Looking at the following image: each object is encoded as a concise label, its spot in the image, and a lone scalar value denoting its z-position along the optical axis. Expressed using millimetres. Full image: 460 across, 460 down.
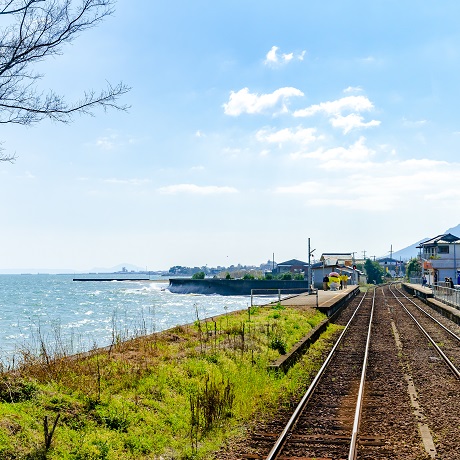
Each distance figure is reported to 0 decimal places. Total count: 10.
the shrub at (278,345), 16516
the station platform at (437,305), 29627
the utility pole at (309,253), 39156
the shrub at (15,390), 8672
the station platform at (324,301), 33500
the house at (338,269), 85456
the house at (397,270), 186500
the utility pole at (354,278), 102312
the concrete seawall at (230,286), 118625
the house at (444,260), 69688
